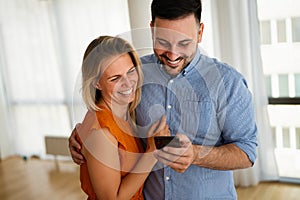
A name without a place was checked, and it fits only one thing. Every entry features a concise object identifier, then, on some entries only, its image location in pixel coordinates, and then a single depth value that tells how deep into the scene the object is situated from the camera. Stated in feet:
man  3.47
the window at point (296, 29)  10.81
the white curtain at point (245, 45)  10.77
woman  3.41
